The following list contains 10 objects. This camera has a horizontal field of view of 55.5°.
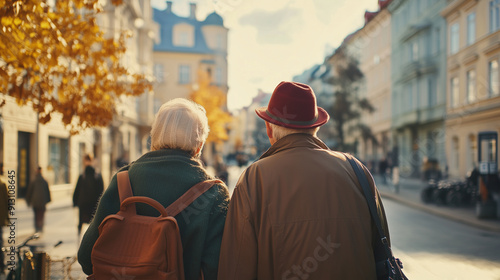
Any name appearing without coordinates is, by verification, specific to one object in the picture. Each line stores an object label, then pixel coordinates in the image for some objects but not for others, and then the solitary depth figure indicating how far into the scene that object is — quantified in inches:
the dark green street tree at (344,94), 1471.5
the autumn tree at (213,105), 1637.6
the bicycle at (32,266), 152.6
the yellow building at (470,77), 925.8
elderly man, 94.6
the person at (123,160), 904.5
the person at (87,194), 362.9
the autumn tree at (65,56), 228.2
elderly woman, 103.1
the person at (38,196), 433.7
